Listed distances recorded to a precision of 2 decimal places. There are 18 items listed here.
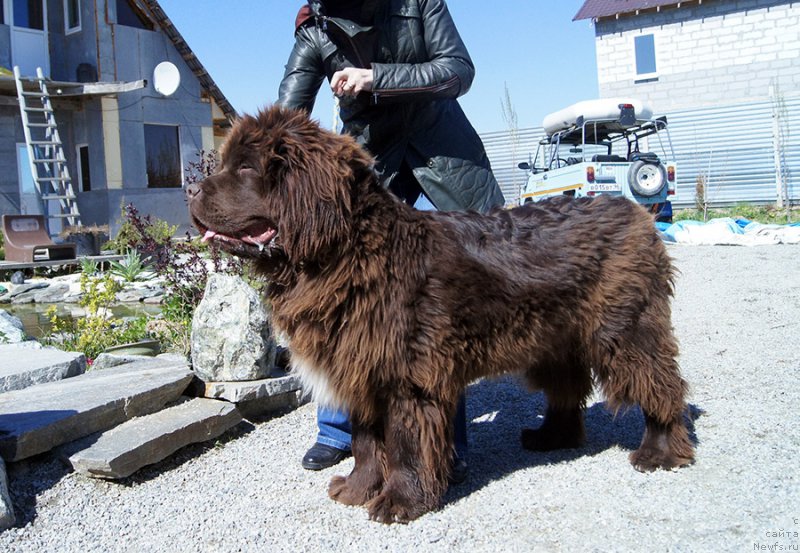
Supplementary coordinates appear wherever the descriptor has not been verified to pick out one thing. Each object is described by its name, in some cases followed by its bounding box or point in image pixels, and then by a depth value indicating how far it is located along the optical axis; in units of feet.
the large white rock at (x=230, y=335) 14.11
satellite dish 49.44
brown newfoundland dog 8.94
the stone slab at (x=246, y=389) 13.73
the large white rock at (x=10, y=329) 18.72
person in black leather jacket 10.85
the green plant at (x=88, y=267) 28.19
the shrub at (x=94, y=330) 17.44
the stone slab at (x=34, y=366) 13.42
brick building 69.62
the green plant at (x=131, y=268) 32.01
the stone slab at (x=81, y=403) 10.91
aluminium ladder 42.68
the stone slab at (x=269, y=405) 14.14
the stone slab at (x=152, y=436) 10.81
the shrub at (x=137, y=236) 19.20
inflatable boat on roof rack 46.11
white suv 41.93
